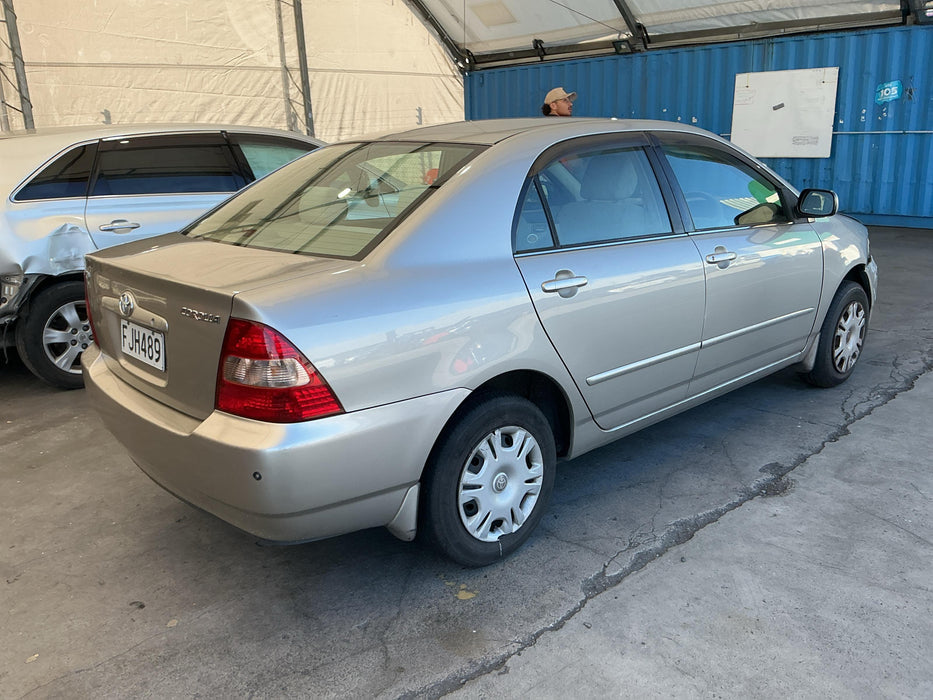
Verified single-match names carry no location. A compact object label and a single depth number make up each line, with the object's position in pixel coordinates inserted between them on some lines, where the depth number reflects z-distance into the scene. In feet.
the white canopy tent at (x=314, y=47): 30.45
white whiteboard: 33.65
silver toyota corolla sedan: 6.84
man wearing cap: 19.36
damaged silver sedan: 14.51
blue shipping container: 31.37
